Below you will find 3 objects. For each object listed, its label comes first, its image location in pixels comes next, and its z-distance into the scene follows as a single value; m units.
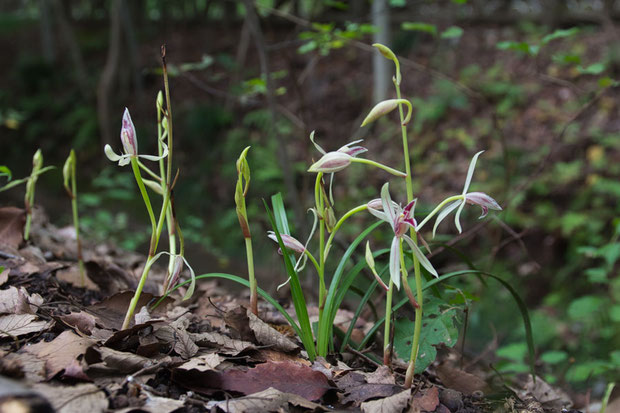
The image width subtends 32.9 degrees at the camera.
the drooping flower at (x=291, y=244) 0.57
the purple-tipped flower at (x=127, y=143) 0.55
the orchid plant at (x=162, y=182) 0.55
